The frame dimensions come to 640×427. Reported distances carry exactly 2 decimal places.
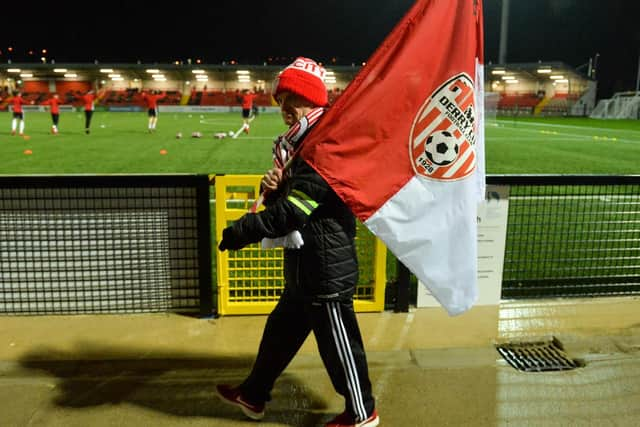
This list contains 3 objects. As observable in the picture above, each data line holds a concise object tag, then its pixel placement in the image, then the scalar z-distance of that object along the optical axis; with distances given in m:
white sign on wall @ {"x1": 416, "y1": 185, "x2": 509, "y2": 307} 4.63
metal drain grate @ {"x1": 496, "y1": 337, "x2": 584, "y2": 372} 3.64
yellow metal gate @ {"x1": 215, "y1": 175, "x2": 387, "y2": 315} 4.23
